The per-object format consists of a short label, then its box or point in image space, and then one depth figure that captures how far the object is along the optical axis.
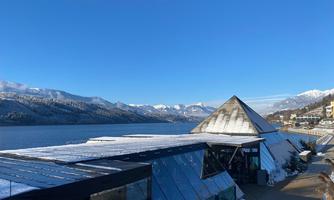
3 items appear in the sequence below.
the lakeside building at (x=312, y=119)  184.94
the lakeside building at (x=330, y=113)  174.65
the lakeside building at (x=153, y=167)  9.02
